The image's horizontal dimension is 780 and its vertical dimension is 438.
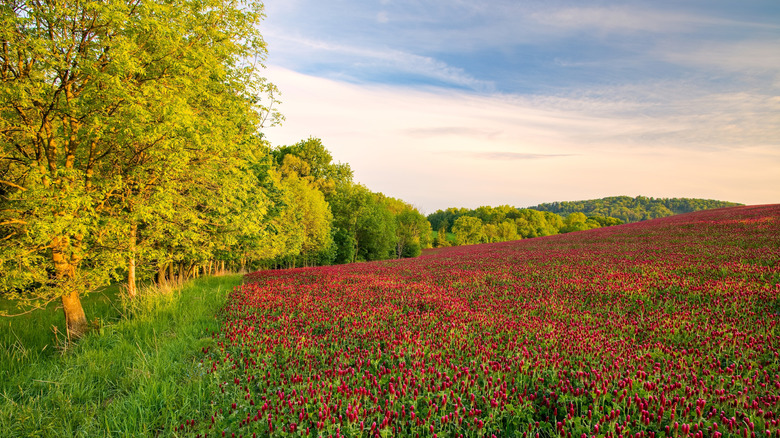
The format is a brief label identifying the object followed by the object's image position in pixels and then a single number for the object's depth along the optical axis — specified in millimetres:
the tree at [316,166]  50450
